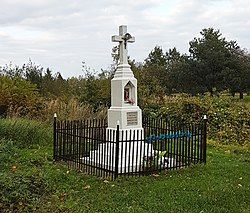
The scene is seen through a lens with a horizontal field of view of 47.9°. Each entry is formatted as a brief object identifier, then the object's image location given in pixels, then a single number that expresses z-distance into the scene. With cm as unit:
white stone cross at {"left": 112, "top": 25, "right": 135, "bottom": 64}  695
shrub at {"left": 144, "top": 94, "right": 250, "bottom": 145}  1146
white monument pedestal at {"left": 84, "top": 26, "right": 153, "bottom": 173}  614
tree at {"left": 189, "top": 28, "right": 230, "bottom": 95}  2811
